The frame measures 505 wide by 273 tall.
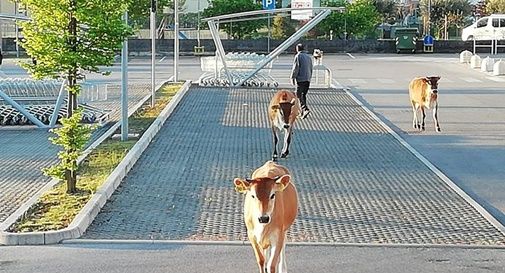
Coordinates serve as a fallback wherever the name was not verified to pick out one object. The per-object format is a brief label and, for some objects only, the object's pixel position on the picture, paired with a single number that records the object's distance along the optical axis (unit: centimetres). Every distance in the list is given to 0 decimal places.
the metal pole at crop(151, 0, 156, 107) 2387
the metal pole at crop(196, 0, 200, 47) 6036
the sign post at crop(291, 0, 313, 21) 5392
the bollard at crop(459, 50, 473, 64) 4869
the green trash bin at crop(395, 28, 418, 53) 6203
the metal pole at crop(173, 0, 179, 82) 3328
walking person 2352
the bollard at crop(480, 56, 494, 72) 4172
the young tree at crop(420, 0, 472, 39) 7362
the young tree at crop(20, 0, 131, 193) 1149
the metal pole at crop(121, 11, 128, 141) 1756
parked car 6431
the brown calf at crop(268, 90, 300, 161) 1606
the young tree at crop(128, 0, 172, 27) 3554
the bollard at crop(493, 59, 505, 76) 3959
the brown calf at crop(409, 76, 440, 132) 2086
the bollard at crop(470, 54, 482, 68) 4459
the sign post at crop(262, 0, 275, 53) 6244
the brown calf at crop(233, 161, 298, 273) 724
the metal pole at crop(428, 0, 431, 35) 7057
